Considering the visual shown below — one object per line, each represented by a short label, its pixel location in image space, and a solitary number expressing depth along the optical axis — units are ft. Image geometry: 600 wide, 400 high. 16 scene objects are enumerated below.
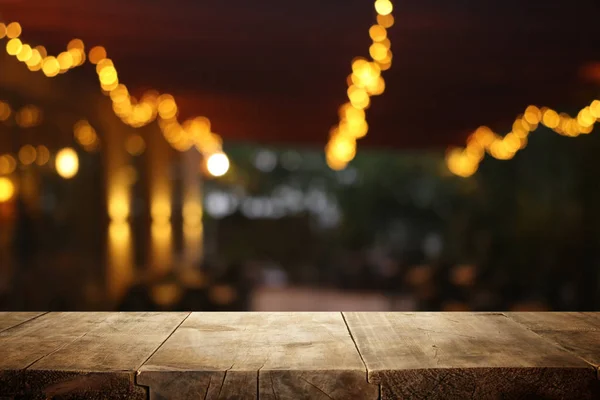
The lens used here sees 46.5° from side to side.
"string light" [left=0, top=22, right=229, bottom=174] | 17.12
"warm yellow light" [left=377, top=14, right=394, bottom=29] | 13.51
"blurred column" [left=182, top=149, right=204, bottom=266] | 47.60
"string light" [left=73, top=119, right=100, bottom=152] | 23.97
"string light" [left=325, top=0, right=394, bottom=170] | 14.20
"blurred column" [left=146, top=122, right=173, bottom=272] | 36.50
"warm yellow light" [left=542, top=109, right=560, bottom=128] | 24.04
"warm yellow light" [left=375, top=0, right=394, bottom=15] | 12.66
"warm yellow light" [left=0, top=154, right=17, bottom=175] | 18.04
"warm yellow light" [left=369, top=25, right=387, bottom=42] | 14.32
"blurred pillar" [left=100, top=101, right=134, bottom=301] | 26.55
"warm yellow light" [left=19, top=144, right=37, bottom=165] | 19.34
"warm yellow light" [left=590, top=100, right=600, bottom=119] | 21.38
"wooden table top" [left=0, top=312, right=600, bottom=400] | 4.13
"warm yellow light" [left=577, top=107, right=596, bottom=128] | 23.00
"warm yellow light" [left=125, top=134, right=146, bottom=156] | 31.20
